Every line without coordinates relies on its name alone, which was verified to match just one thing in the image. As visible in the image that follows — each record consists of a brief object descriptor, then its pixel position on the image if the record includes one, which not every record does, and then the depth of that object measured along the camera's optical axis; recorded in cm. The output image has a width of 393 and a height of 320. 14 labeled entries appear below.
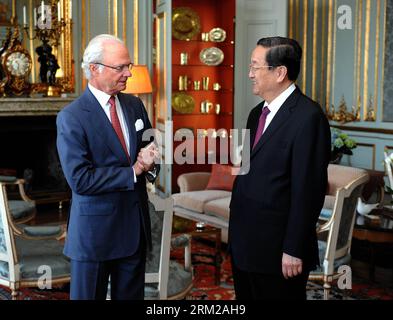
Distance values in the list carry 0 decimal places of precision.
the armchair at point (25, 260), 309
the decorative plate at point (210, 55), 759
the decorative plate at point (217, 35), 760
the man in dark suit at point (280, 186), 201
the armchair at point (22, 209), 472
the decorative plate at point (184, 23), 749
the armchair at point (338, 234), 333
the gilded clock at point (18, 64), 585
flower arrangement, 545
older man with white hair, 204
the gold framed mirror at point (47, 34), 596
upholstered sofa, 490
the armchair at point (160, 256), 281
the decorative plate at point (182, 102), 746
